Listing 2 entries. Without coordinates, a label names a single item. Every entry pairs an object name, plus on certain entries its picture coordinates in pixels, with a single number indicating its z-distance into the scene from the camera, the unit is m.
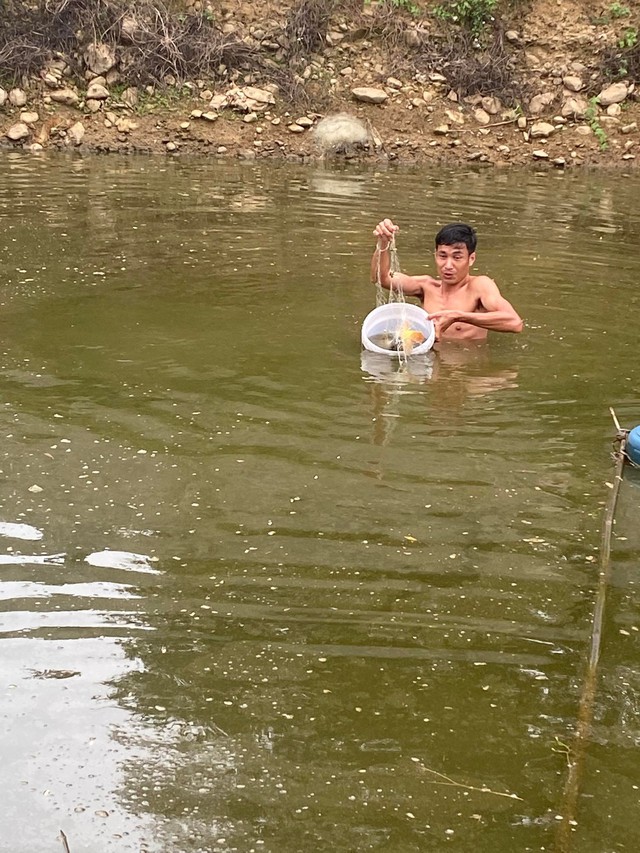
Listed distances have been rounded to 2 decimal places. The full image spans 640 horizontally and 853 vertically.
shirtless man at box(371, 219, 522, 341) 6.08
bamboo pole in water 2.31
